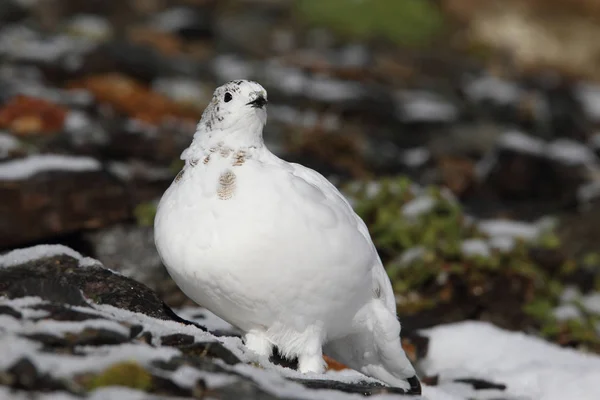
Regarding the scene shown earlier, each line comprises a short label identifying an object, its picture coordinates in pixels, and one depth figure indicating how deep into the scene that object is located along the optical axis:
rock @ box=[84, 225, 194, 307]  12.73
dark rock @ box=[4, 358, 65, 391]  5.67
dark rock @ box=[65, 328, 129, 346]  6.37
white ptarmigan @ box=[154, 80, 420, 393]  7.27
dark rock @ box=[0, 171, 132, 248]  13.13
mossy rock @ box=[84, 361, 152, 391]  5.93
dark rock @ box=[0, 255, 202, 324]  7.08
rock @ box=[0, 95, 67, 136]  16.43
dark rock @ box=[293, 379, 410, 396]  6.87
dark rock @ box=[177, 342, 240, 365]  6.83
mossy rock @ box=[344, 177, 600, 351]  13.45
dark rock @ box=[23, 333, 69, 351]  6.23
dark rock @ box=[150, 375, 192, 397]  6.09
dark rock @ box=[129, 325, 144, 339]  6.73
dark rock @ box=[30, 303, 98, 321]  6.60
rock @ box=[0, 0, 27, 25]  25.93
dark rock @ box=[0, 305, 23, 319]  6.60
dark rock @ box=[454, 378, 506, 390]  10.14
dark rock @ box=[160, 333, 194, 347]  6.90
